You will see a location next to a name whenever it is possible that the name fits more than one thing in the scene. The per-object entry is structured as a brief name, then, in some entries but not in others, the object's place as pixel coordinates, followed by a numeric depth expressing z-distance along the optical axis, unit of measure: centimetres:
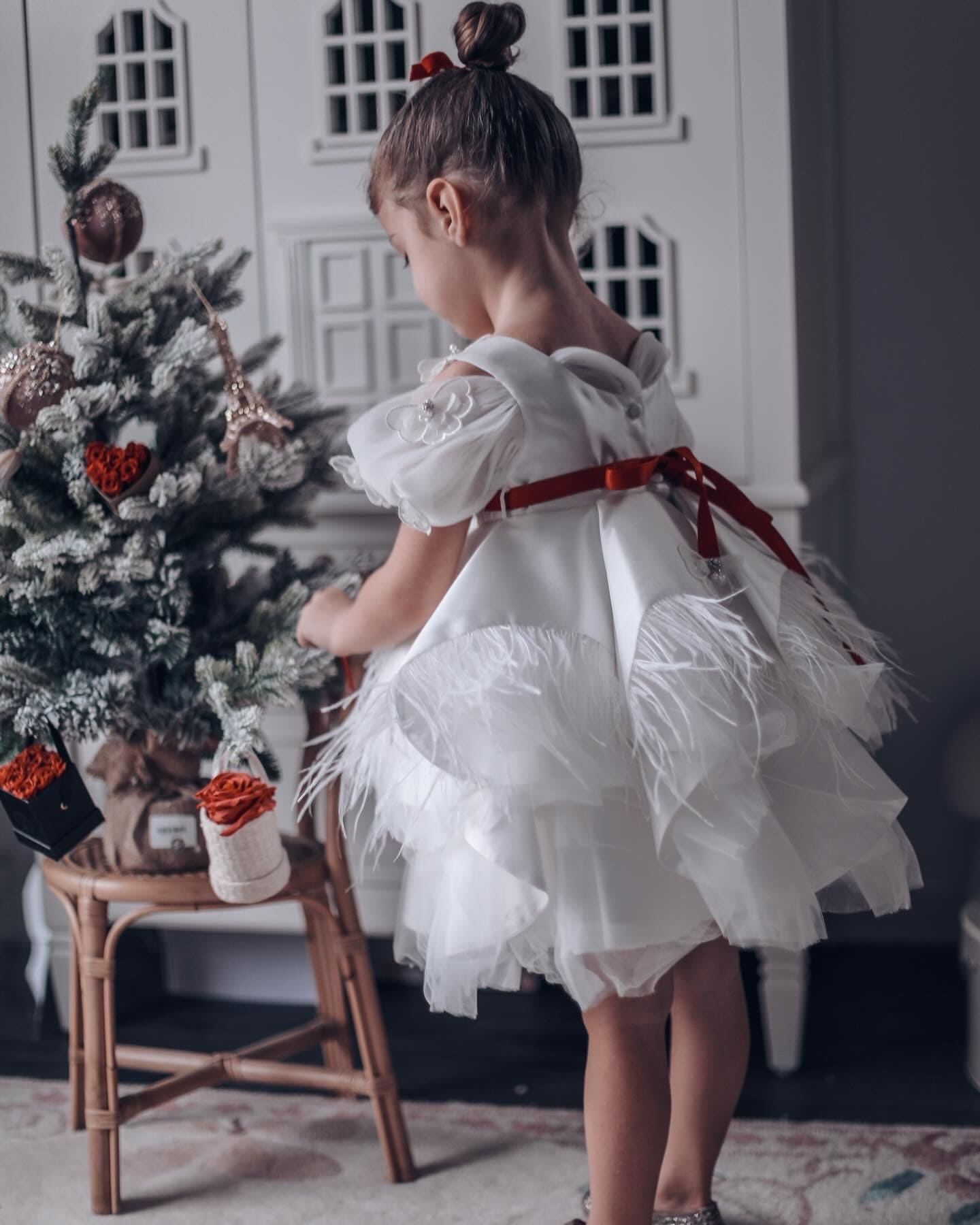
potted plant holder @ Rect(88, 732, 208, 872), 302
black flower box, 291
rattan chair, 298
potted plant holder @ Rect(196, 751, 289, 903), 287
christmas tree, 291
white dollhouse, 320
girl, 266
